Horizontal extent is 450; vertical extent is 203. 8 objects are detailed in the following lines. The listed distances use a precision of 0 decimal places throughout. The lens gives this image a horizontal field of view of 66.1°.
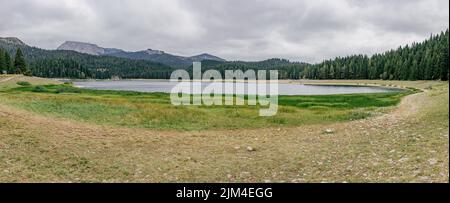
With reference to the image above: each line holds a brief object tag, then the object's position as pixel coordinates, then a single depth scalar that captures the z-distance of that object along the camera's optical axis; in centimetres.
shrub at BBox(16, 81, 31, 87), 9164
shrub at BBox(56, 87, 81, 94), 7498
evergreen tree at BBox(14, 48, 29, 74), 12519
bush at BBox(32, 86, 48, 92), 7344
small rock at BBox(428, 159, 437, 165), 1213
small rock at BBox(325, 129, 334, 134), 2280
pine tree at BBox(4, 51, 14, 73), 12021
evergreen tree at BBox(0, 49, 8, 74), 11638
